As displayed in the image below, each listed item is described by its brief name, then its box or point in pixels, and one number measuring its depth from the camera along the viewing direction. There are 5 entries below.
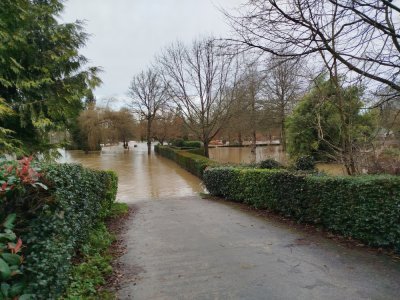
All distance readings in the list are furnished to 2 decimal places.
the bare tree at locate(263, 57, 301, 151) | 25.08
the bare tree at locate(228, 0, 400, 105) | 4.53
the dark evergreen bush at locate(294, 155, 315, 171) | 8.56
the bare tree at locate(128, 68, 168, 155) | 40.53
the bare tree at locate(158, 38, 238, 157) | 22.55
